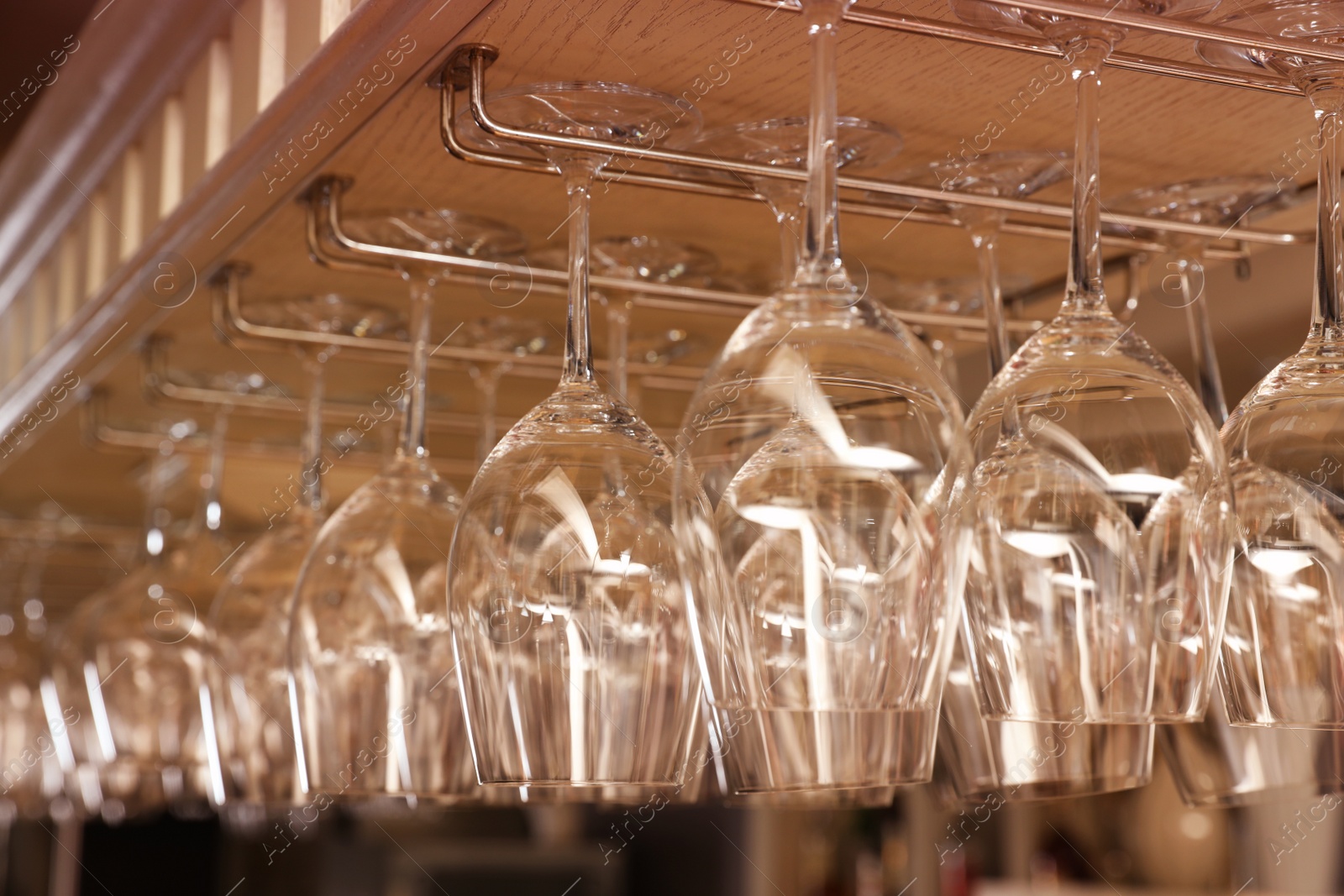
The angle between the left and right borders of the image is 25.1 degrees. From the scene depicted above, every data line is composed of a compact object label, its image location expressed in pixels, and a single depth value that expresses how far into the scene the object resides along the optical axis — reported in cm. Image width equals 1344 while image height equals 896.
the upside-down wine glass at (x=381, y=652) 93
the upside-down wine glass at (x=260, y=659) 107
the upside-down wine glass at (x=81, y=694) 140
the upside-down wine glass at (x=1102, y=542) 75
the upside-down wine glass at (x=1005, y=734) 86
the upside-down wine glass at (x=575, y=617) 79
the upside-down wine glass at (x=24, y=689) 205
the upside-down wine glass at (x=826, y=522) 71
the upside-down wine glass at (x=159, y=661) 127
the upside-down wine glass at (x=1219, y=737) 90
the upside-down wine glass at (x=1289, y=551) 77
